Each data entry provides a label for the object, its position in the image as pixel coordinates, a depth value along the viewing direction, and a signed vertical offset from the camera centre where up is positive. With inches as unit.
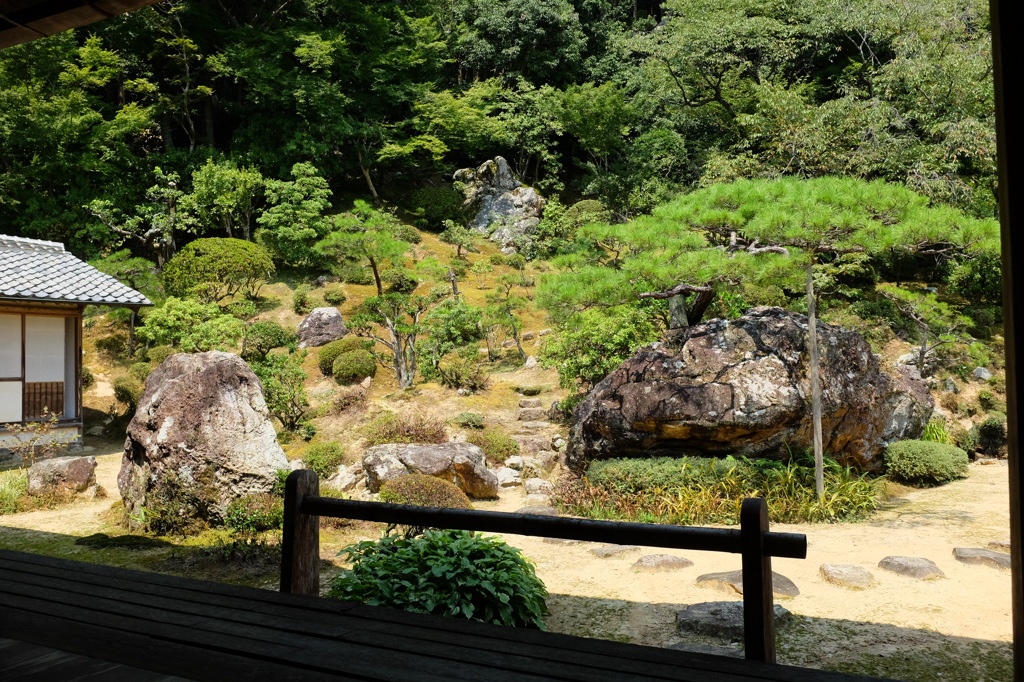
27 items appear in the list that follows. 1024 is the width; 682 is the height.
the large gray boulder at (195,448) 272.8 -35.9
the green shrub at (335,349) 585.0 +8.3
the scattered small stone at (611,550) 262.8 -76.3
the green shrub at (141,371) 553.9 -8.5
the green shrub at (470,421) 453.1 -42.4
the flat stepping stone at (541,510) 314.9 -72.1
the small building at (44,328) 448.5 +23.5
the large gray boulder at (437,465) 337.4 -53.9
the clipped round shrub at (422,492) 281.4 -56.4
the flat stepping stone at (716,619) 185.0 -73.8
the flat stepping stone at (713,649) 170.7 -75.0
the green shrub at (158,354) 560.9 +5.3
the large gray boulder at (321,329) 654.5 +29.1
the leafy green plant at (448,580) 161.2 -55.0
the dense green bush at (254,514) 261.3 -60.5
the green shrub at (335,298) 727.7 +64.8
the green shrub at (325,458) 374.9 -55.6
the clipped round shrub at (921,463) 364.2 -59.4
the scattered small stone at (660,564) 243.3 -75.1
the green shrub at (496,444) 406.3 -52.9
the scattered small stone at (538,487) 356.5 -69.2
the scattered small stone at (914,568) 227.0 -72.7
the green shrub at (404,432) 411.8 -45.1
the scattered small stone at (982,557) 234.9 -72.2
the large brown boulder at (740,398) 323.3 -21.0
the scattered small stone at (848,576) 220.5 -73.3
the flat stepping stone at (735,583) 216.2 -74.7
